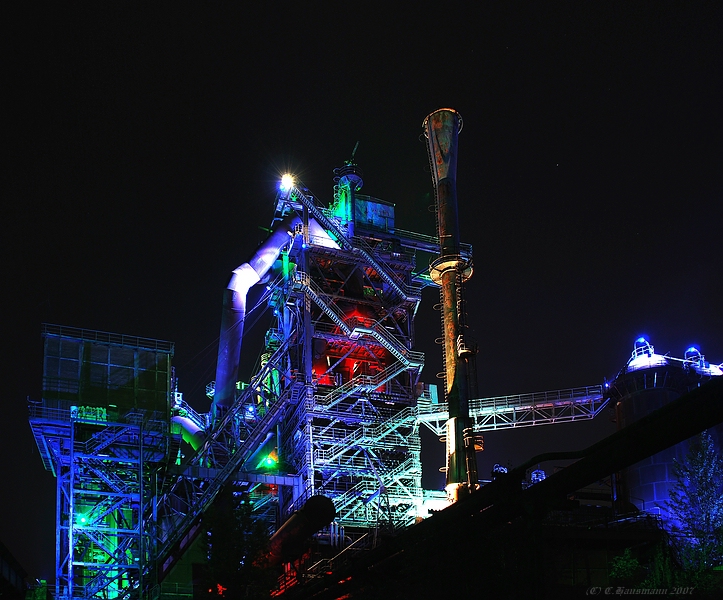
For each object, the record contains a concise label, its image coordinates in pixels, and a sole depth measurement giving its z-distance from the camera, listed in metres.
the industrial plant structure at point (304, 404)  56.16
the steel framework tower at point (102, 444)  56.28
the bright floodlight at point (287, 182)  62.78
